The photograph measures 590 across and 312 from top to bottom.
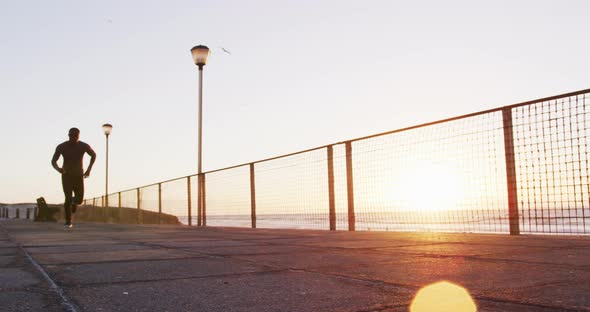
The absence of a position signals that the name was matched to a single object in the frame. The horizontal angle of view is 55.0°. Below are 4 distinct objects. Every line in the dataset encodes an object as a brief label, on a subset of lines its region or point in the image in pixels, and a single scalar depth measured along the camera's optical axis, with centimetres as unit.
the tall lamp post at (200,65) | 1366
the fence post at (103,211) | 2396
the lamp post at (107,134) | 2577
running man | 962
